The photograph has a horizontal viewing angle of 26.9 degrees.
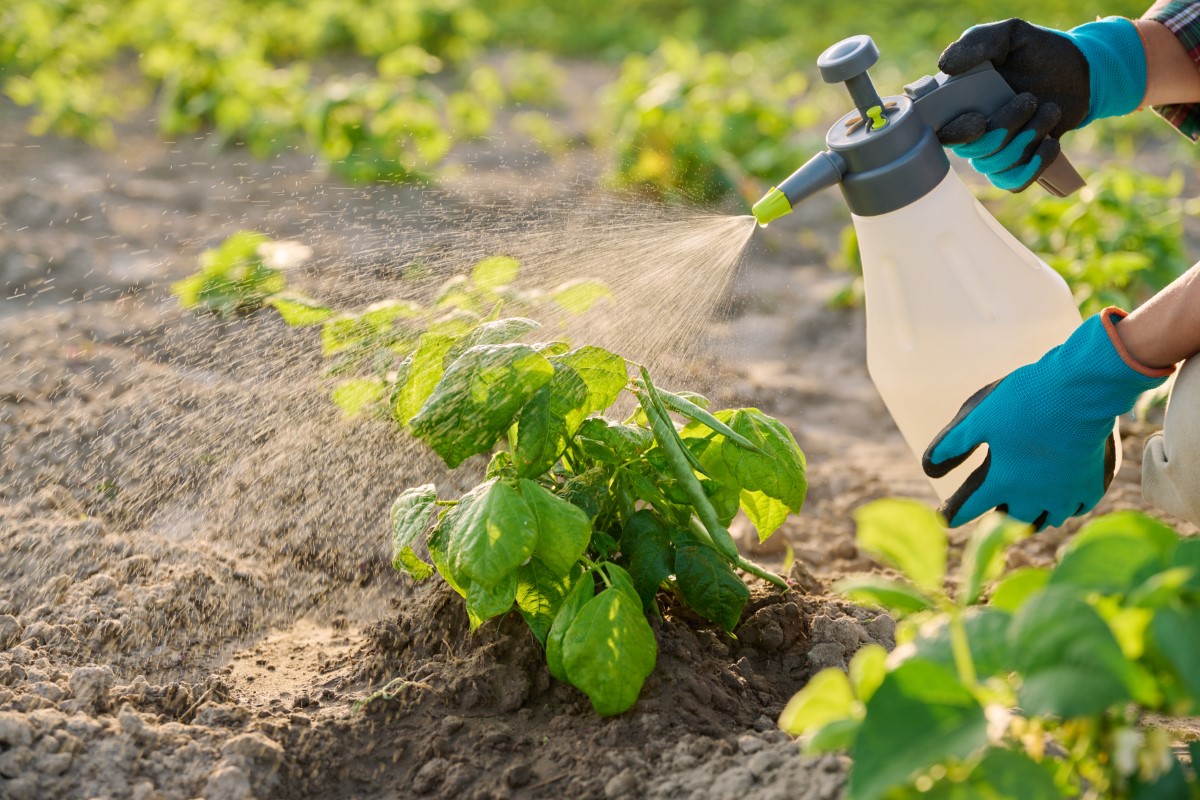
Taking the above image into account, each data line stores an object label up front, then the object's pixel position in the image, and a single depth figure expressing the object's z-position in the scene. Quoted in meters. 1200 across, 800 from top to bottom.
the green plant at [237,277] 1.93
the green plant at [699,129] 2.76
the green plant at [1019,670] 1.19
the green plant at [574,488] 1.38
